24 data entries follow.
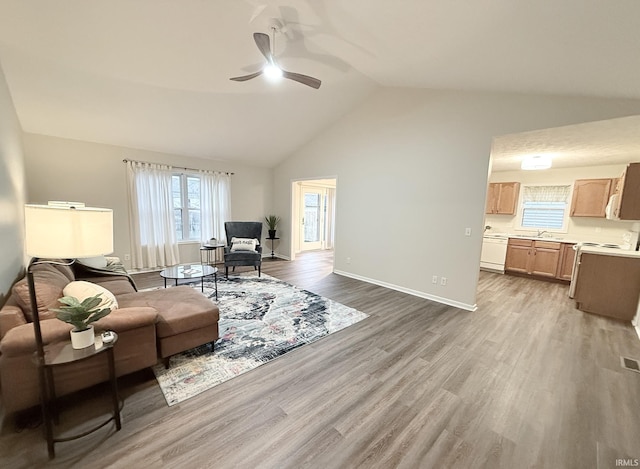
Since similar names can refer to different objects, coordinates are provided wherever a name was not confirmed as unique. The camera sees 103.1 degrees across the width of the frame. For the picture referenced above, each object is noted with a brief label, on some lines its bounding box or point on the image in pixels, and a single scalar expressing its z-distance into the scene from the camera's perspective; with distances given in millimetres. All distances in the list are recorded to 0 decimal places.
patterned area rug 2139
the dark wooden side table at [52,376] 1434
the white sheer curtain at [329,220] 8521
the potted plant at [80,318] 1536
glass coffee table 3385
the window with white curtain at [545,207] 5461
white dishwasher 5824
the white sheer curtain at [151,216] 4992
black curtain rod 4848
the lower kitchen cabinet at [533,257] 5199
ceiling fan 2225
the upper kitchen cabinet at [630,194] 3279
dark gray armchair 4996
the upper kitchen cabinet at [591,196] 4793
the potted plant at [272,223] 6941
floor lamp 1269
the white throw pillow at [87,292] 1992
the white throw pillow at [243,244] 5281
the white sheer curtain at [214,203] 5895
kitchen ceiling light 4000
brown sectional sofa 1550
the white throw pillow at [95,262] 3336
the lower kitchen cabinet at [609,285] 3471
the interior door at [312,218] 7750
